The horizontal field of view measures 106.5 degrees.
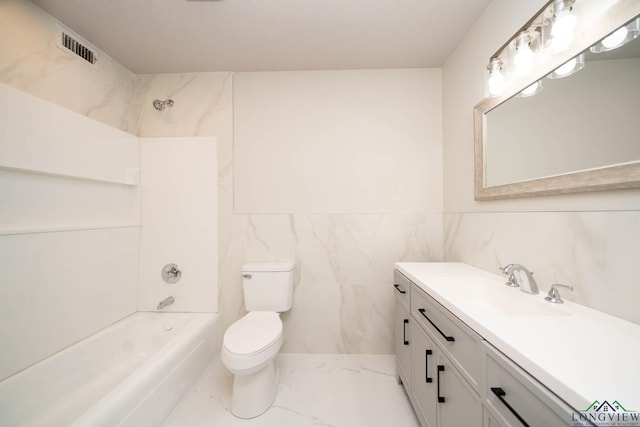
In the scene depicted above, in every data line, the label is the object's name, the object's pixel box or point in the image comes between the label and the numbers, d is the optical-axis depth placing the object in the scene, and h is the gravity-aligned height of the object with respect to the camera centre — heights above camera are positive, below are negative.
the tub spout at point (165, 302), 1.93 -0.72
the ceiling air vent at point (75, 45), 1.48 +1.10
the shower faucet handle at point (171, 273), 1.98 -0.49
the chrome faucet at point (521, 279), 1.03 -0.29
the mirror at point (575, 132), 0.76 +0.33
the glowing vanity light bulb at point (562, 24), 0.89 +0.72
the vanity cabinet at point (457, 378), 0.57 -0.54
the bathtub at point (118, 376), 1.12 -0.92
